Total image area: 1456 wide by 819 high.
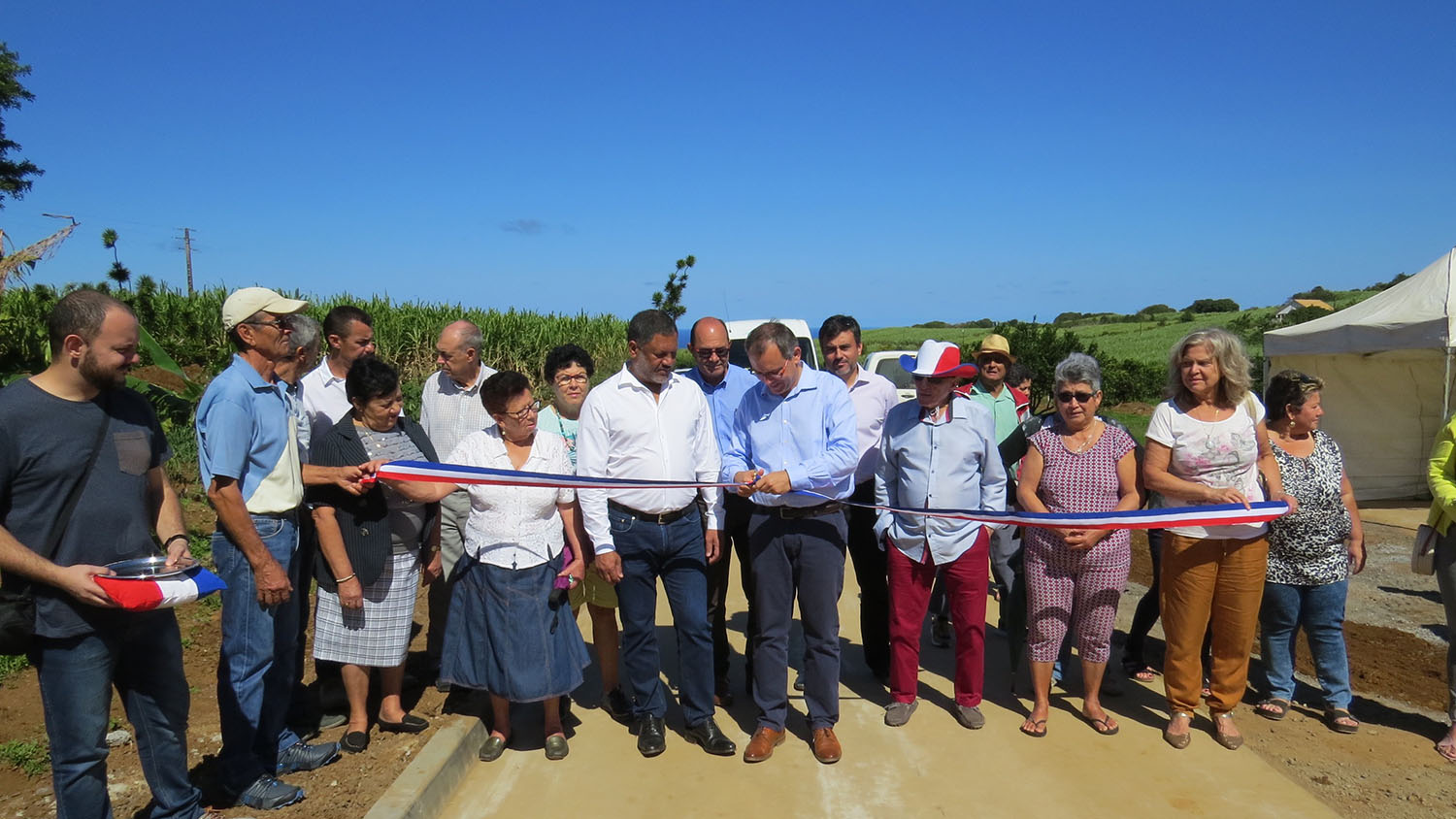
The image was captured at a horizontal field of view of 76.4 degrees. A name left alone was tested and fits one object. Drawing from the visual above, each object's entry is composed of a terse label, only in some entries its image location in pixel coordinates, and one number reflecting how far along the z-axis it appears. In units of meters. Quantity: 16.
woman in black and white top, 5.06
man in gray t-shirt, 3.05
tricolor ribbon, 4.29
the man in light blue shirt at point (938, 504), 4.93
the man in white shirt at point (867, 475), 5.65
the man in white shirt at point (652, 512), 4.66
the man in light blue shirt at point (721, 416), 5.20
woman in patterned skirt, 4.40
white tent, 12.50
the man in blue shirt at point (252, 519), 3.76
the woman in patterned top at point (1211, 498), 4.71
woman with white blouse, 4.48
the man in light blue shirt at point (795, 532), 4.65
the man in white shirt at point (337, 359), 5.02
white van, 12.84
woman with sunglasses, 4.89
